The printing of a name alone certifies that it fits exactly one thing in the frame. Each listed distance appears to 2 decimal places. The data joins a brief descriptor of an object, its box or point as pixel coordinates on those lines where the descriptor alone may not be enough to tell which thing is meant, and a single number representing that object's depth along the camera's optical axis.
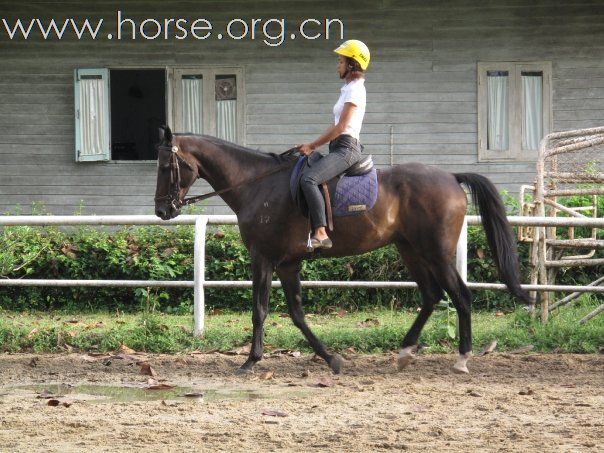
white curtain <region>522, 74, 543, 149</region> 28.36
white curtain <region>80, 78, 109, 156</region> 28.47
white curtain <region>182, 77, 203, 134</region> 28.65
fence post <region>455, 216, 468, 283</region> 16.20
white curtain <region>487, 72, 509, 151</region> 28.39
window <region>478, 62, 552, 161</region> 28.18
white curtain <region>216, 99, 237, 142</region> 28.63
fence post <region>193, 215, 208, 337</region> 16.76
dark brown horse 14.84
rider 14.30
